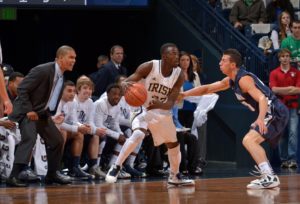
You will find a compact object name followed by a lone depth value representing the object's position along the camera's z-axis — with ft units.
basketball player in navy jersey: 34.22
